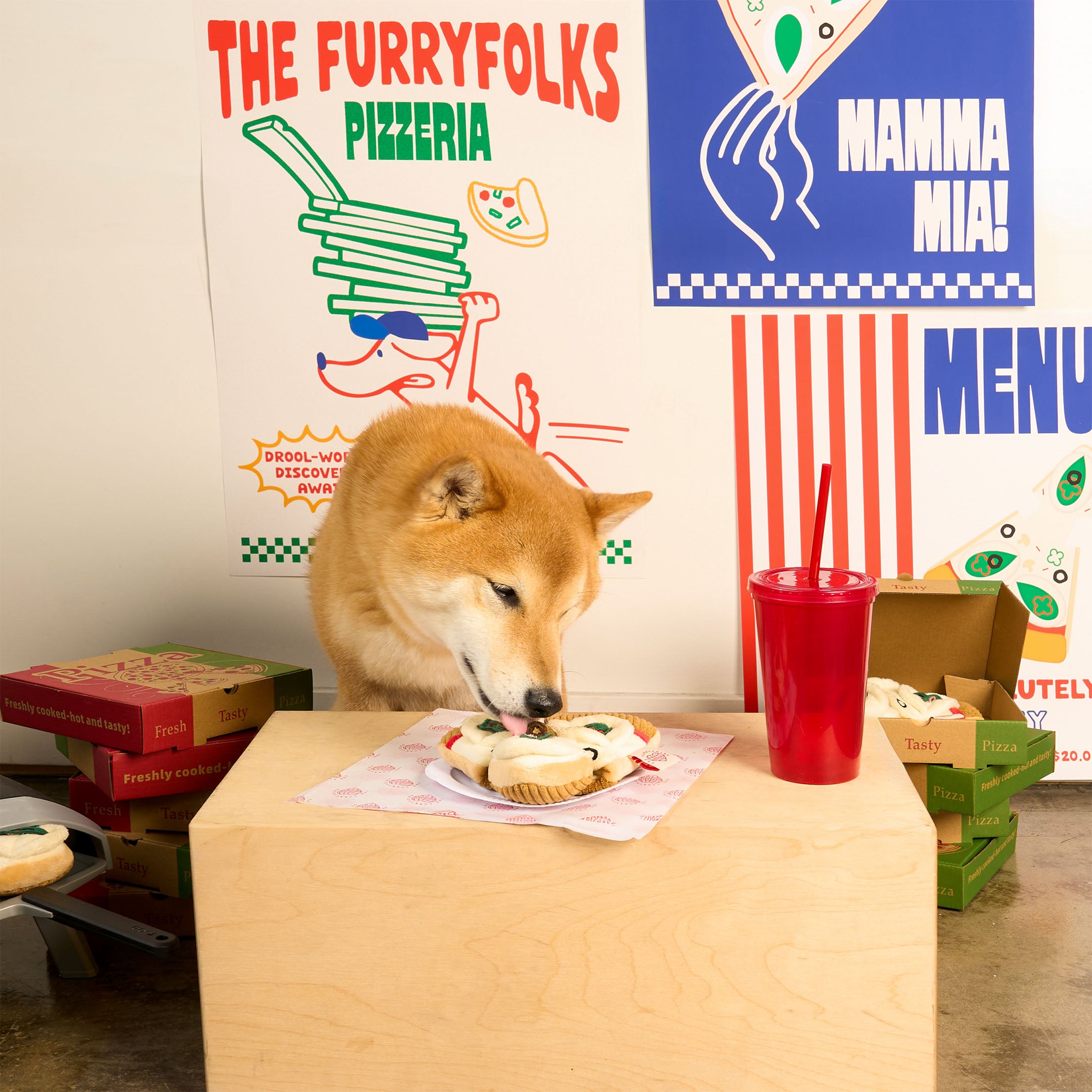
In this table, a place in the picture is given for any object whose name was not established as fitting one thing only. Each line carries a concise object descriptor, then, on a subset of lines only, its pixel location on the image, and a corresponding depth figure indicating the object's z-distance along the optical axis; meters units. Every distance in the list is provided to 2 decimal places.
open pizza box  2.39
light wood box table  1.25
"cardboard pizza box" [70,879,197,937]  1.97
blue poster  2.70
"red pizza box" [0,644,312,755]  1.87
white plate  1.36
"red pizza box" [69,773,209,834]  1.99
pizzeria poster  2.77
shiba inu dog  1.63
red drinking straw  1.37
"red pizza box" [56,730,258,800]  1.89
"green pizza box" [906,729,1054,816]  2.07
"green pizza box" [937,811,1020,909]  2.05
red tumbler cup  1.34
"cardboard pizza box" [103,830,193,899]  1.92
